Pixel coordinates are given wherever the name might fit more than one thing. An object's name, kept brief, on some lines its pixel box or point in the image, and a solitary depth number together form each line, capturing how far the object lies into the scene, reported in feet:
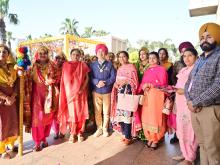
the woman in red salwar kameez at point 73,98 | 9.69
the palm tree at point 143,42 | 96.57
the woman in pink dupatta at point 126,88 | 9.50
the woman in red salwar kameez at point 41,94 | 8.99
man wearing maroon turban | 8.78
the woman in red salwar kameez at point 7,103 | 8.04
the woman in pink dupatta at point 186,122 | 7.31
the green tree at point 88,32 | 91.48
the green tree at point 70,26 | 87.73
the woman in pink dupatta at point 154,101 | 8.83
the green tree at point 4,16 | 49.54
